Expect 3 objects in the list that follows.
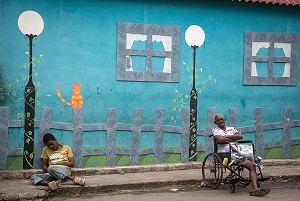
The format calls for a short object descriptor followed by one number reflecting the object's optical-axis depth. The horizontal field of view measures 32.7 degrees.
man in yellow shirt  8.62
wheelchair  8.52
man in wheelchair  8.27
